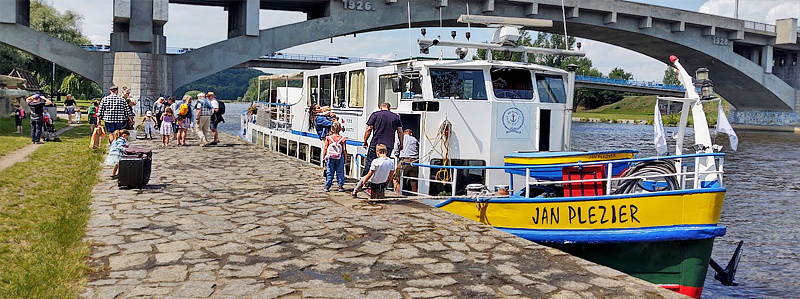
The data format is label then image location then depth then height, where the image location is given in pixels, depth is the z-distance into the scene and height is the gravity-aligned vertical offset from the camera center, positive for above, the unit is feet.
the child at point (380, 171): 35.35 -3.14
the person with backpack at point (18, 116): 76.51 -2.07
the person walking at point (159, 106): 82.15 -0.49
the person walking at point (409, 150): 40.60 -2.32
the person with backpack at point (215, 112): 67.23 -0.81
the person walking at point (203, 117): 66.39 -1.32
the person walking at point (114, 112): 57.11 -0.96
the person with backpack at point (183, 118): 64.34 -1.44
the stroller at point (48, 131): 71.27 -3.48
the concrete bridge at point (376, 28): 138.10 +18.46
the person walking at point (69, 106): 106.42 -1.13
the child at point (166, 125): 66.44 -2.19
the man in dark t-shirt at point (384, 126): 39.22 -0.92
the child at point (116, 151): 42.22 -3.07
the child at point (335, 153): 38.93 -2.54
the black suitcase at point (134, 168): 38.47 -3.71
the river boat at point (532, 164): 28.84 -2.45
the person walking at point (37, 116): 63.71 -1.72
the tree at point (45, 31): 187.11 +19.37
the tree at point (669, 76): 405.88 +26.40
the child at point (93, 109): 94.29 -1.27
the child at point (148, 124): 76.59 -2.47
